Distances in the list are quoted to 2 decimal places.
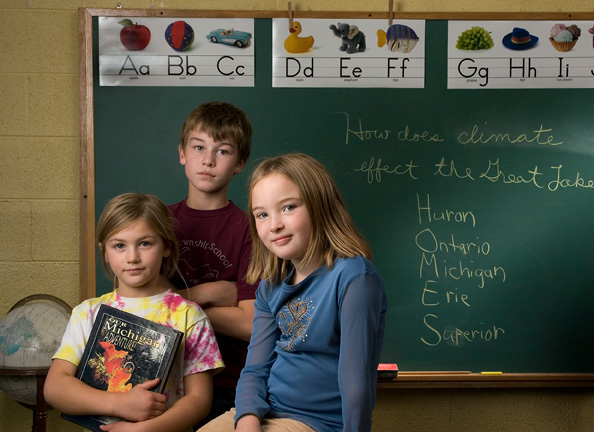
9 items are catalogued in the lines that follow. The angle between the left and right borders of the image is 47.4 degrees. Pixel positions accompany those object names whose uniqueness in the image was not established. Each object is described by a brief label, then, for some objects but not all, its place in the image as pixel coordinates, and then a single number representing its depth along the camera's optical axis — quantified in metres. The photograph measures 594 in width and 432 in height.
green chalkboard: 2.78
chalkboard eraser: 2.67
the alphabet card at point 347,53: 2.77
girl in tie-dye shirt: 1.65
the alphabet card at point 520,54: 2.79
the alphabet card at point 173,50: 2.74
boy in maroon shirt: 1.93
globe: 2.29
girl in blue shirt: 1.44
